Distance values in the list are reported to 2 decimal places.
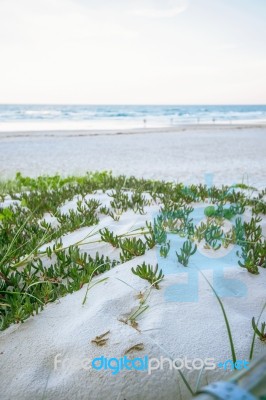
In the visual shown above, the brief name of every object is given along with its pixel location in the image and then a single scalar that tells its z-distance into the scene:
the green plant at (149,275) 2.16
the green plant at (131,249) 2.59
